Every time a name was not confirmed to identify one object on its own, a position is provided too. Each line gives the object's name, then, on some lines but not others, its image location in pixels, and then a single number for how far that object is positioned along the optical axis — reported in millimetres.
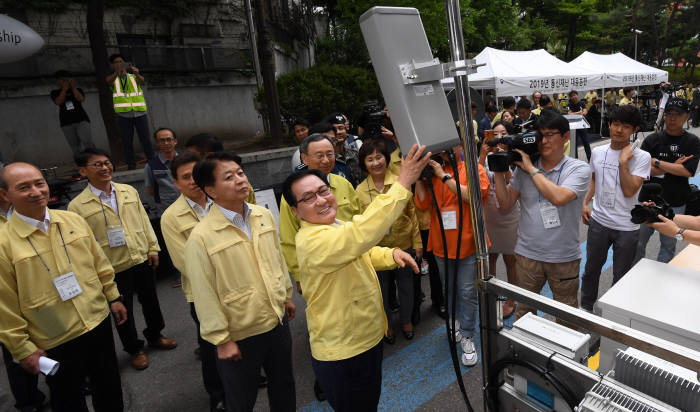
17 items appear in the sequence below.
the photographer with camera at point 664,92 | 10983
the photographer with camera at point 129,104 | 6578
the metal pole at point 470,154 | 1292
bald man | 2148
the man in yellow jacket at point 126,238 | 3236
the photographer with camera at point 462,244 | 2943
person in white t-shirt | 2990
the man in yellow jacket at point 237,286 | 1998
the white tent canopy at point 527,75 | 10156
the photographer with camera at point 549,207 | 2566
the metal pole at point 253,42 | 11486
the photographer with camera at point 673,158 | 3537
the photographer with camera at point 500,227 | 3596
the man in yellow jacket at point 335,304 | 1818
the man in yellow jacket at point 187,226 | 2717
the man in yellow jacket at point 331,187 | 2861
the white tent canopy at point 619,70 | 12562
